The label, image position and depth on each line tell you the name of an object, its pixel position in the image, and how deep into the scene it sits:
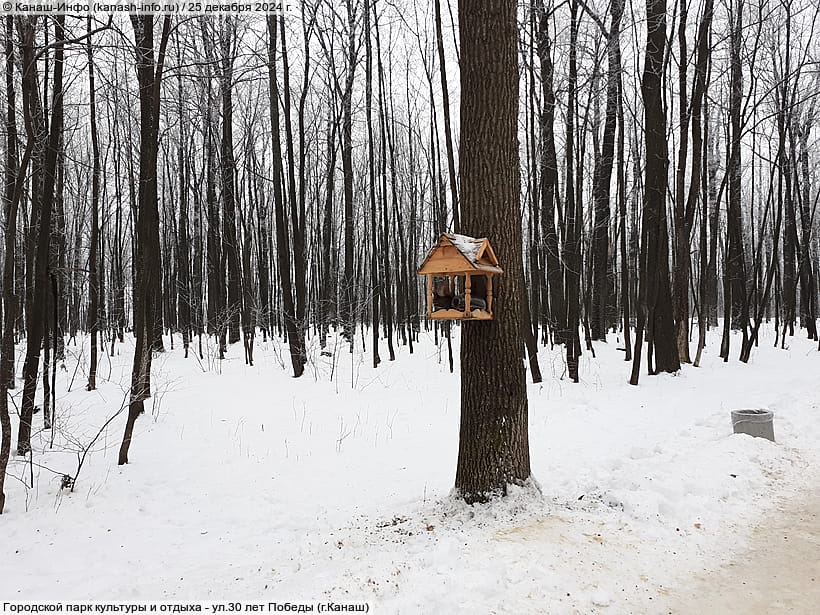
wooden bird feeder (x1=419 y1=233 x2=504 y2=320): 3.65
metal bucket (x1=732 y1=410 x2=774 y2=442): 5.63
